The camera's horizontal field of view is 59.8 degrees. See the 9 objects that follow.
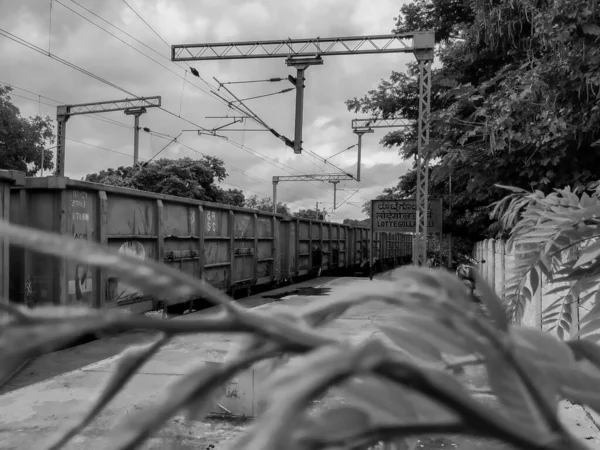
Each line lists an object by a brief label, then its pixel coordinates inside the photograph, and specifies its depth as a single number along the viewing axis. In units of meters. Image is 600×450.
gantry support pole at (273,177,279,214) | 32.71
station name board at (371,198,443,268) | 13.58
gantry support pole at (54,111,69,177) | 20.52
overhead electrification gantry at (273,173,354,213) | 34.62
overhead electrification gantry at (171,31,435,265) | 11.60
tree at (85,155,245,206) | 26.97
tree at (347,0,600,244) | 4.21
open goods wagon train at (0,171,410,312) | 5.65
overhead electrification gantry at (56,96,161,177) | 20.59
